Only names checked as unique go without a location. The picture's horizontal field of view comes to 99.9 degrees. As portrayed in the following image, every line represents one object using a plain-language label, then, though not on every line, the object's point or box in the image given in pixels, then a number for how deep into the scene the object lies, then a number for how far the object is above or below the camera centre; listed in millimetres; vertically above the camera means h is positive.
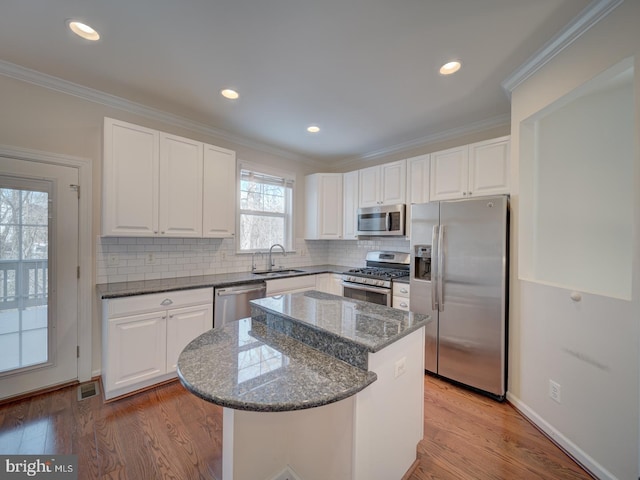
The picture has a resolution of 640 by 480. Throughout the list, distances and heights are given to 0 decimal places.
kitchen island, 1005 -562
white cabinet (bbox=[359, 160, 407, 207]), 3510 +759
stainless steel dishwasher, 2773 -670
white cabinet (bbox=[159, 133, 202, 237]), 2697 +532
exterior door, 2199 -336
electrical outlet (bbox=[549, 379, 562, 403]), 1872 -1060
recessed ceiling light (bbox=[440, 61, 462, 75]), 2066 +1351
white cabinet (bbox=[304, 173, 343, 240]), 4242 +532
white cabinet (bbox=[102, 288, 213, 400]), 2225 -863
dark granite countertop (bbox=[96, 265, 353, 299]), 2293 -456
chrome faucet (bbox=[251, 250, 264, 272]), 3807 -324
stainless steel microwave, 3445 +257
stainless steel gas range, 3250 -470
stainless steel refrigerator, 2334 -436
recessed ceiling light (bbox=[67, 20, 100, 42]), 1728 +1368
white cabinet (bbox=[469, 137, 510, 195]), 2613 +741
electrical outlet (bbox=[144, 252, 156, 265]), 2855 -223
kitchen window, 3777 +432
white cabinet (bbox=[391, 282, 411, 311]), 3033 -650
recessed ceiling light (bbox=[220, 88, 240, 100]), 2496 +1366
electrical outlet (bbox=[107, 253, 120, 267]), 2633 -224
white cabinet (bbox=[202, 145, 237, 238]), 3012 +527
